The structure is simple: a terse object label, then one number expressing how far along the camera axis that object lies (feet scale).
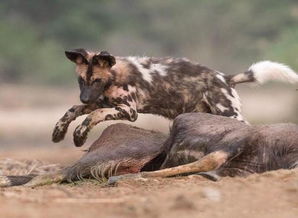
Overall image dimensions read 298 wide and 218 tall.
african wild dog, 49.16
